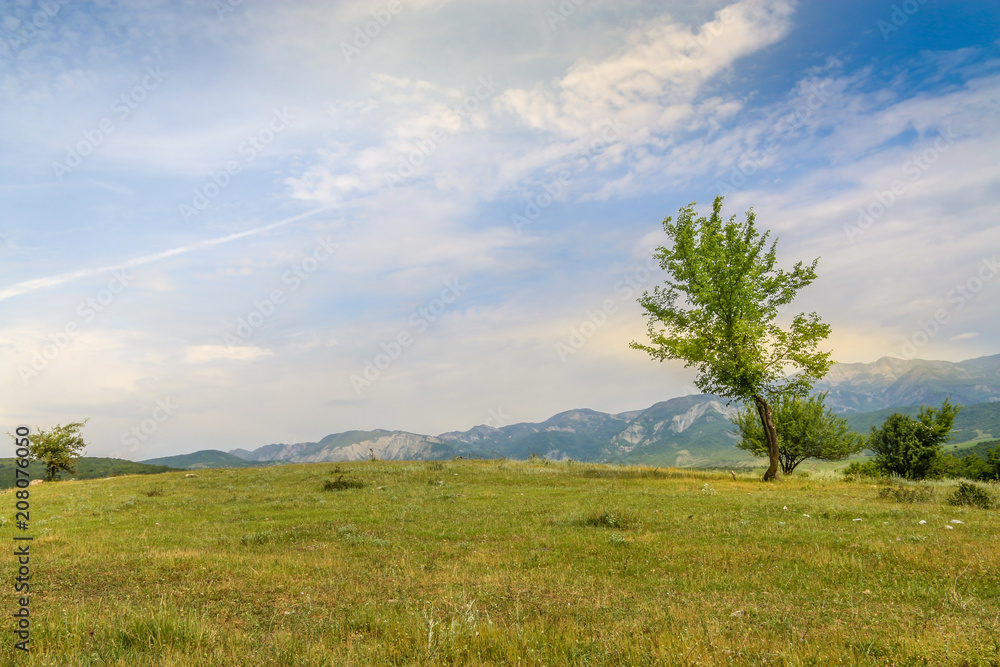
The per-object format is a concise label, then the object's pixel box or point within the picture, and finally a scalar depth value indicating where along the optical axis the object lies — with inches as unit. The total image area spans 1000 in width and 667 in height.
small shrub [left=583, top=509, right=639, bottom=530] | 721.6
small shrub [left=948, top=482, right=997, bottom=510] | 829.2
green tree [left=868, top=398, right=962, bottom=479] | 2092.8
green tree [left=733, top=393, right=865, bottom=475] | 1897.1
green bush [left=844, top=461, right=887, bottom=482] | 2305.0
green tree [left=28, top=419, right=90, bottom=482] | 2406.5
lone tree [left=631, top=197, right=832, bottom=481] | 1366.9
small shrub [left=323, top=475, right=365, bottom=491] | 1305.4
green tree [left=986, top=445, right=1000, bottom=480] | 2920.8
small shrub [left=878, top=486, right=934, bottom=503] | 909.2
